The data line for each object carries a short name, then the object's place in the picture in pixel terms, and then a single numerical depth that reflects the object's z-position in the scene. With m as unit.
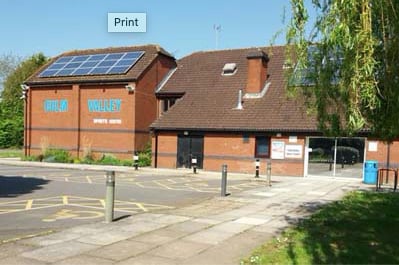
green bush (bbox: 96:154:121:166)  28.95
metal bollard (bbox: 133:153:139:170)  26.17
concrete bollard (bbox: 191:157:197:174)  24.95
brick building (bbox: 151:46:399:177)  24.01
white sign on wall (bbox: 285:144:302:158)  24.05
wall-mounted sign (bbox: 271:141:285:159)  24.48
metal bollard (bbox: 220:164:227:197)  14.85
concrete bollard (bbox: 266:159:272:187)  18.68
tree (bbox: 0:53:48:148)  47.91
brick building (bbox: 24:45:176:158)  29.38
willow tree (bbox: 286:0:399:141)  6.70
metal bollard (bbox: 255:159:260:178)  22.33
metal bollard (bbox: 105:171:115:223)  9.87
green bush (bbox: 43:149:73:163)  30.69
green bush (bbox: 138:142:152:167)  28.51
